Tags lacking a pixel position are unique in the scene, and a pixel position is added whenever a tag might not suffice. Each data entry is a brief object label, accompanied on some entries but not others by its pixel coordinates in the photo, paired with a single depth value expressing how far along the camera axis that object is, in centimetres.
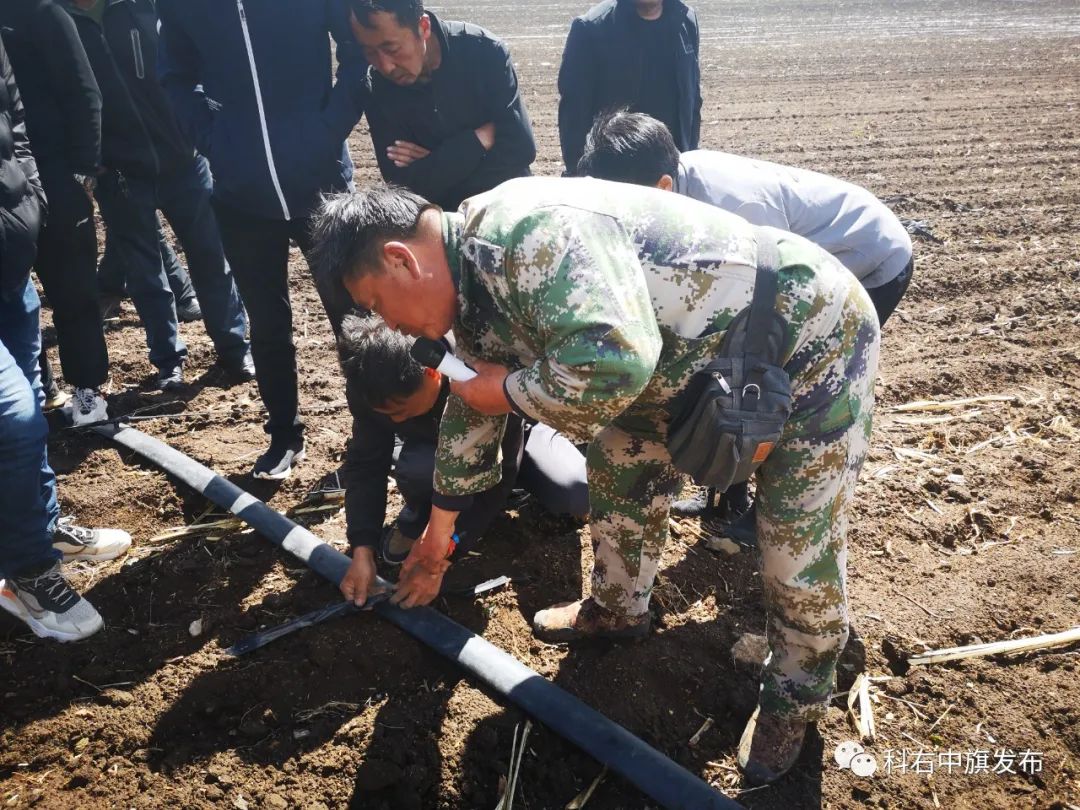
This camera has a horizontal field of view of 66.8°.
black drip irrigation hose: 217
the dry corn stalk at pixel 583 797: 227
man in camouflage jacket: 166
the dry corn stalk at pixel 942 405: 409
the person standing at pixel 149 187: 414
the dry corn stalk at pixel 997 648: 270
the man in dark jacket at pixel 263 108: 300
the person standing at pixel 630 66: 407
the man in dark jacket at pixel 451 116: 318
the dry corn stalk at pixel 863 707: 246
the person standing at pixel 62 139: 344
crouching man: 252
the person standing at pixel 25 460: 253
